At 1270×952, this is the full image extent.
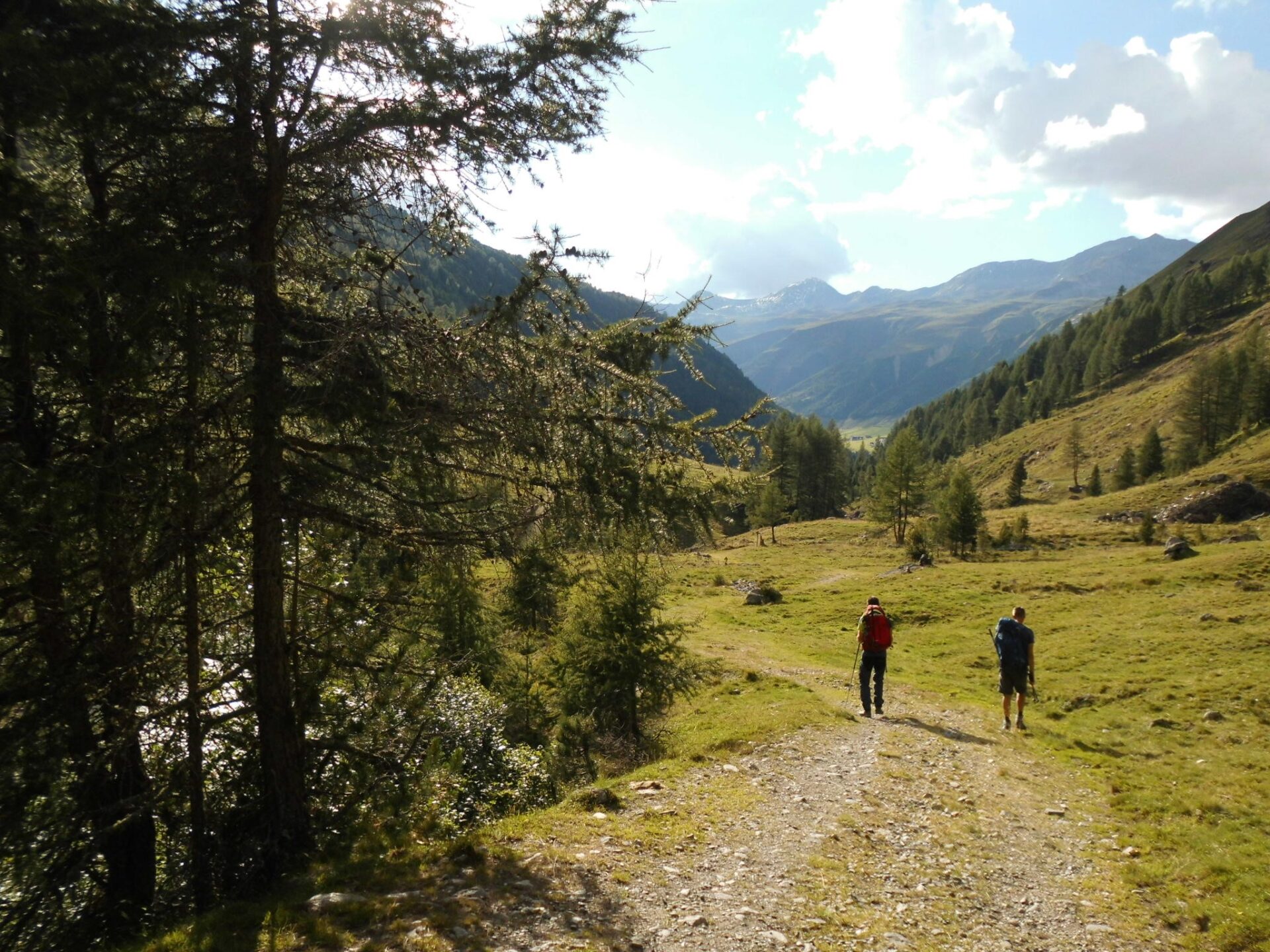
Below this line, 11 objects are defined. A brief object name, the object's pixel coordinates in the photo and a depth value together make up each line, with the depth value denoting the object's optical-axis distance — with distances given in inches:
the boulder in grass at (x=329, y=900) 213.5
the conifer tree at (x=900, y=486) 2364.7
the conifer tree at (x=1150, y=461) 3034.0
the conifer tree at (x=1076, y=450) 3383.4
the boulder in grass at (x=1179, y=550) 1346.0
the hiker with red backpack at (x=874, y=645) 551.5
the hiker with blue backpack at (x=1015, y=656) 529.7
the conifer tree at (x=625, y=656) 655.8
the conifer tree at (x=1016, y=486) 3235.7
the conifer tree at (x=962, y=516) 1937.7
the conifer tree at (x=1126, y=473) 3058.6
